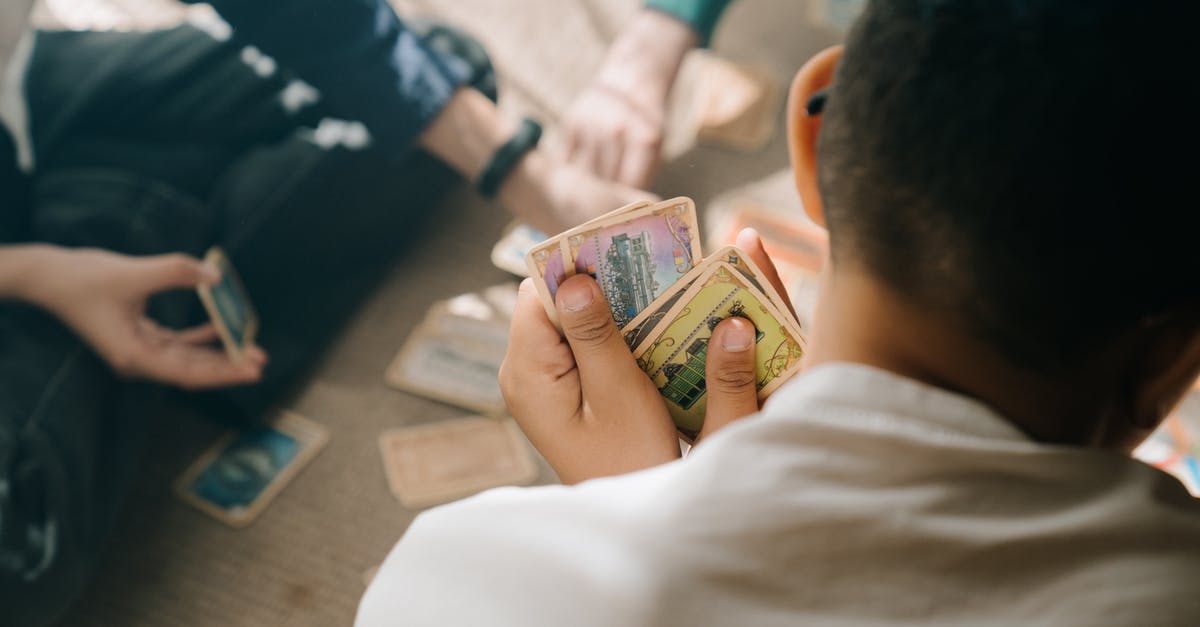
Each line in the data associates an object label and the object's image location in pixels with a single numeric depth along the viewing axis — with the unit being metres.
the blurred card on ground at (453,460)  1.22
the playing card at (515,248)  1.43
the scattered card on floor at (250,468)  1.22
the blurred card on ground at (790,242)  1.38
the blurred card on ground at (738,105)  1.65
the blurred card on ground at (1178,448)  1.18
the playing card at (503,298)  1.42
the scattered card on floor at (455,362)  1.32
